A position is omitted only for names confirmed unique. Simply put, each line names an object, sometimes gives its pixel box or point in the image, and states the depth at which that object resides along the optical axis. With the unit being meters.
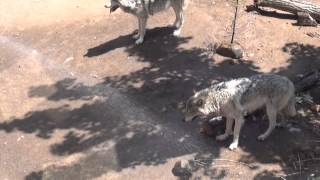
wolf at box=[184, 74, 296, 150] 9.94
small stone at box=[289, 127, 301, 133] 10.69
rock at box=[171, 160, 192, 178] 9.95
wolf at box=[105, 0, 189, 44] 13.54
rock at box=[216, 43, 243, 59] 13.09
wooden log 14.12
